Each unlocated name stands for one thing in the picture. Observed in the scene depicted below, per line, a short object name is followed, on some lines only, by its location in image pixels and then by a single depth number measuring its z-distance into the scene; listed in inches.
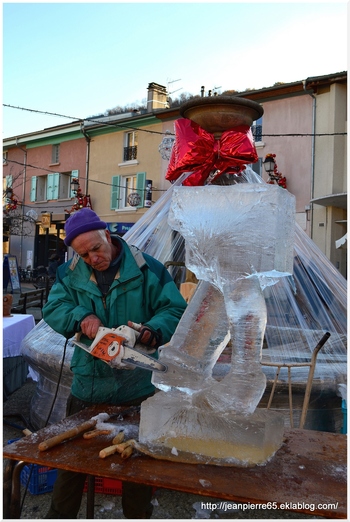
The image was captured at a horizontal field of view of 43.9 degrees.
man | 77.5
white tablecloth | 167.1
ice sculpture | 62.1
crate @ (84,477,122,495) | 109.3
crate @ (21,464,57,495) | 110.7
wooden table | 51.8
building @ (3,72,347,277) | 431.2
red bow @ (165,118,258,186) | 76.5
